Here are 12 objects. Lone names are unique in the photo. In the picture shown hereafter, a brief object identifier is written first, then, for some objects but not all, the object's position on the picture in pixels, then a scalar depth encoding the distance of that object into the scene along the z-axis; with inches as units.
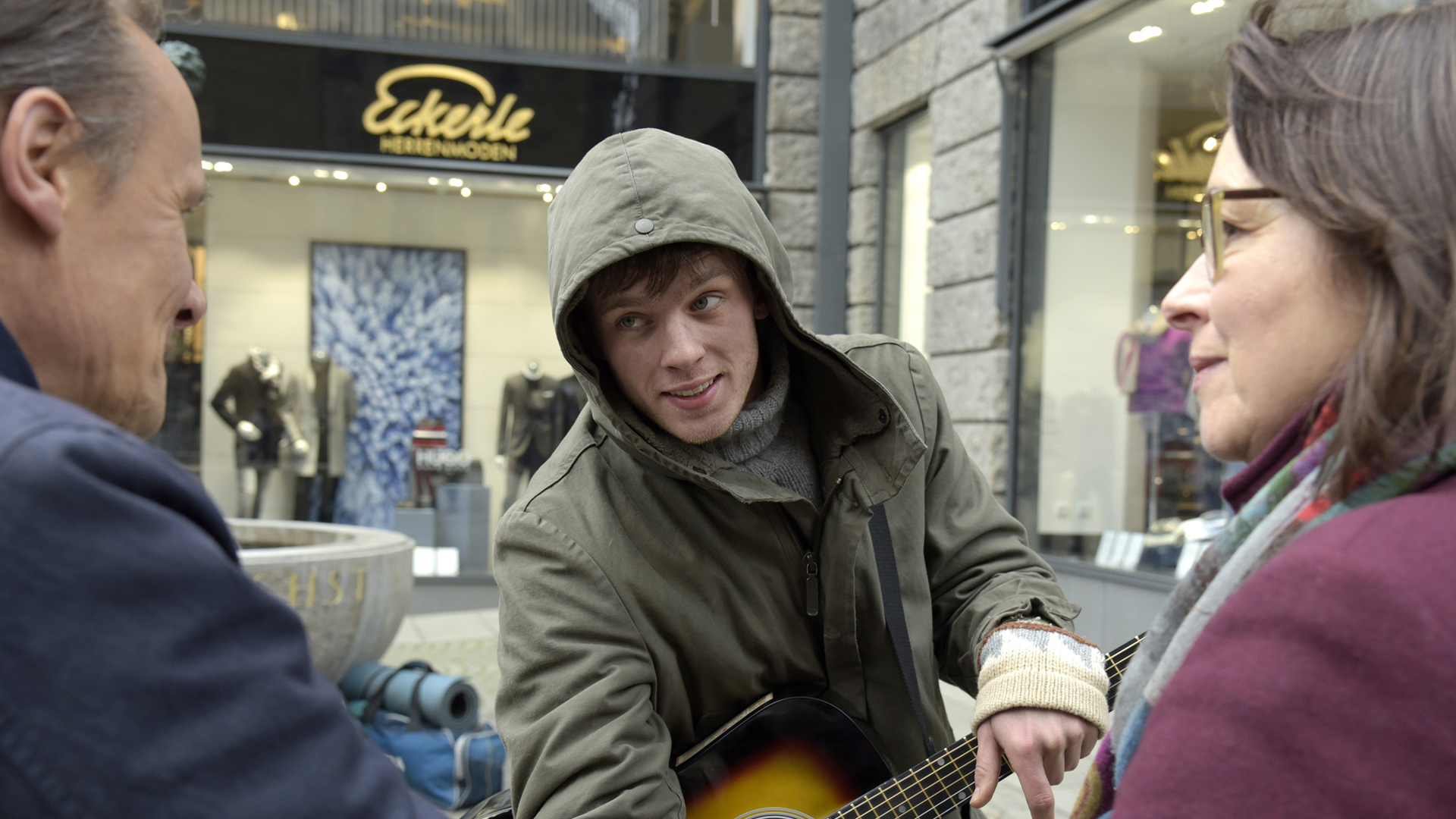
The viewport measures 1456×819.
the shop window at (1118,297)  222.5
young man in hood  63.4
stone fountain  168.9
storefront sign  306.5
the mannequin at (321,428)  347.9
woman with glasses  25.5
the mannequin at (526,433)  350.0
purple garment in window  224.4
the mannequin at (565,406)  348.5
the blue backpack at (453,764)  164.2
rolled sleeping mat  169.6
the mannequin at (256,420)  342.0
